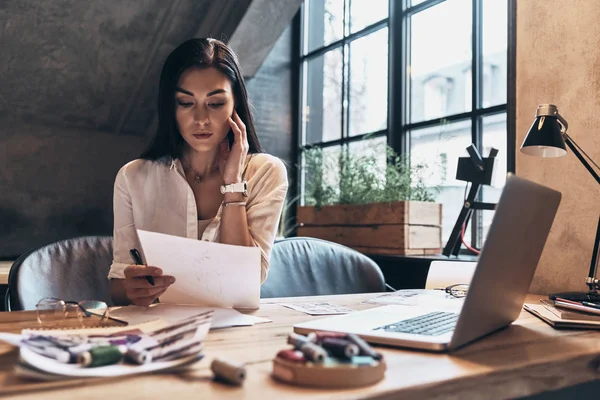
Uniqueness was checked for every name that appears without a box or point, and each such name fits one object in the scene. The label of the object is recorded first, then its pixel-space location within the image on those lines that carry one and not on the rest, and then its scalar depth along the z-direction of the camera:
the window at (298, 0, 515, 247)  2.98
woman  1.67
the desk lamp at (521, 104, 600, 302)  1.44
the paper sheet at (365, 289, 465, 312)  1.40
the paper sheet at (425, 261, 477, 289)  1.85
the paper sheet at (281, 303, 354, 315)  1.28
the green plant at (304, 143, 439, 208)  3.04
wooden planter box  2.81
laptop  0.78
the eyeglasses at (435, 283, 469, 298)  1.63
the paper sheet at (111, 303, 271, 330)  1.05
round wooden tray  0.62
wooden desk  0.61
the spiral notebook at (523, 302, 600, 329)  1.10
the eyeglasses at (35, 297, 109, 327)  1.09
